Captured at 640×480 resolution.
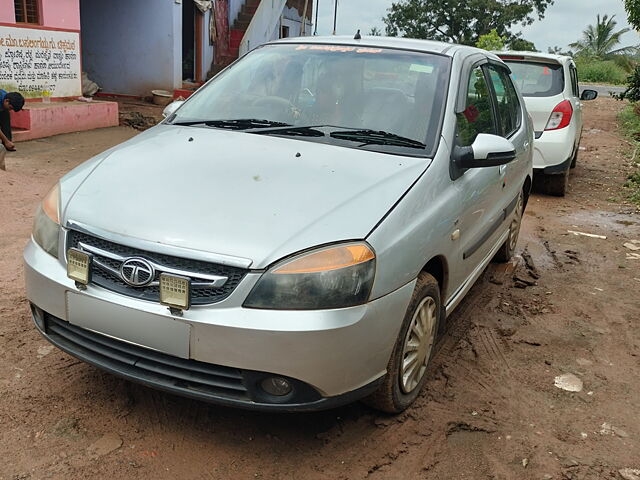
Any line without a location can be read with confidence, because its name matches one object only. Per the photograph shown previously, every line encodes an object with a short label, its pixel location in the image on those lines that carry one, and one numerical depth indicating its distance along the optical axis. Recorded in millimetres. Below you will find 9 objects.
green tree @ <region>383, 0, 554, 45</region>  43094
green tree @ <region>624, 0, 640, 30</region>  12117
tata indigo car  2373
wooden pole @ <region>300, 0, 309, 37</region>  20125
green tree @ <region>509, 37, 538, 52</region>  42031
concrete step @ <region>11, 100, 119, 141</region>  9844
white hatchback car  7879
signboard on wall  9812
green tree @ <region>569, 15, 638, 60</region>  49188
